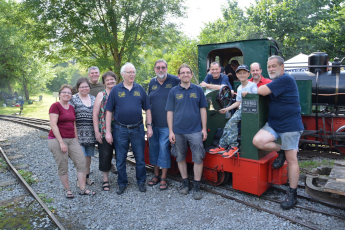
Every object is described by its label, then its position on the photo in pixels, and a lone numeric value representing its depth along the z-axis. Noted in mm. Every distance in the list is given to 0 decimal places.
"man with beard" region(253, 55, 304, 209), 3570
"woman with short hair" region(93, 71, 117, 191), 4434
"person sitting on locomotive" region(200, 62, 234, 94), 4779
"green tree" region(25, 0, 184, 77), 11656
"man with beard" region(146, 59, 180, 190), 4561
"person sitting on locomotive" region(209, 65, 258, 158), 4078
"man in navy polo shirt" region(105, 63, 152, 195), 4336
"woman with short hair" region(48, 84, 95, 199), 4090
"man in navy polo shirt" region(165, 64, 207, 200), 4164
